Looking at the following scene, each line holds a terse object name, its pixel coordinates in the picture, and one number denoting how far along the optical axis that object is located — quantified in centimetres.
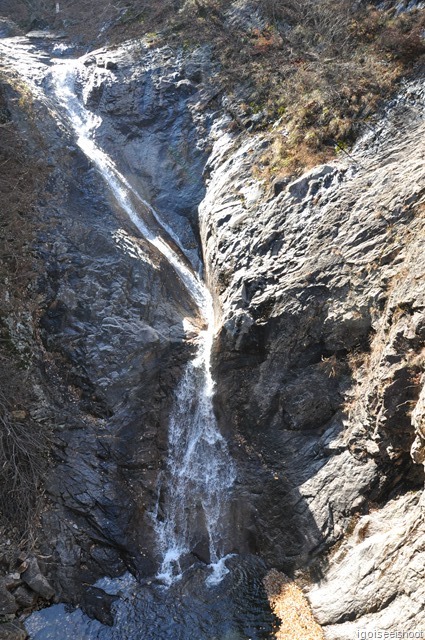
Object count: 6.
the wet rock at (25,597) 953
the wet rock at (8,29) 2725
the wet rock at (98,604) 984
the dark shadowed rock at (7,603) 918
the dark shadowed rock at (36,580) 977
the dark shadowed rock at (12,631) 881
